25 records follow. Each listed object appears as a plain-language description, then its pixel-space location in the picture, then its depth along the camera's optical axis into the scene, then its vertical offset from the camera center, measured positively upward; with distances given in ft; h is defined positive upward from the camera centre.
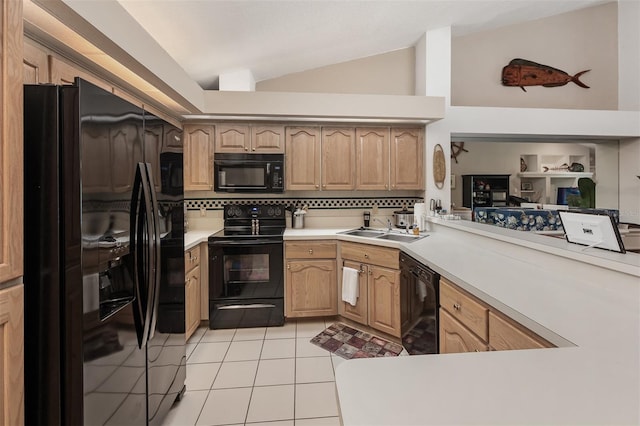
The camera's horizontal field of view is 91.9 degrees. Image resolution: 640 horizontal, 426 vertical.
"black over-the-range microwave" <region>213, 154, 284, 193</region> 10.70 +1.33
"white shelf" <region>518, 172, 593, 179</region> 14.05 +1.63
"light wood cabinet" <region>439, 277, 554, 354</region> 3.94 -1.74
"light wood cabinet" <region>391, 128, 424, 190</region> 11.28 +1.91
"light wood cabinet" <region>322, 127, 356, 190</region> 11.09 +1.88
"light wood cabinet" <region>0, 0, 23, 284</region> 2.84 +0.65
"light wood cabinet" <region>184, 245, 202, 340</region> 8.71 -2.29
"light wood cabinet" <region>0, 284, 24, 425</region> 2.84 -1.37
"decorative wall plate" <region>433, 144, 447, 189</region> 11.34 +1.66
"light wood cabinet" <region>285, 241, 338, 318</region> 10.05 -2.26
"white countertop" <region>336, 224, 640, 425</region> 2.02 -1.33
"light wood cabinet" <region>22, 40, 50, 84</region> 4.58 +2.25
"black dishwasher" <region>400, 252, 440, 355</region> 6.41 -2.22
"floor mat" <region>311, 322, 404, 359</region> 8.38 -3.84
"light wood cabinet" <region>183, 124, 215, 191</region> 10.74 +1.90
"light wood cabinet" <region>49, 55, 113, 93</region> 5.09 +2.42
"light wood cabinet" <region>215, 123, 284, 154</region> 10.78 +2.52
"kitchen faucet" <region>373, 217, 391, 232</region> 11.42 -0.43
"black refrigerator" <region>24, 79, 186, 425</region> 3.28 -0.56
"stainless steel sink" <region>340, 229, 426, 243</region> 10.09 -0.84
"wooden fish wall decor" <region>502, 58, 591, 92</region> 12.80 +5.64
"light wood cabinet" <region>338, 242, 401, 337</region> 8.83 -2.28
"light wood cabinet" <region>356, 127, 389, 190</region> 11.16 +1.89
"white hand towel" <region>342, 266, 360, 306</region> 9.58 -2.38
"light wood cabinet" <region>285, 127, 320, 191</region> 11.01 +1.87
